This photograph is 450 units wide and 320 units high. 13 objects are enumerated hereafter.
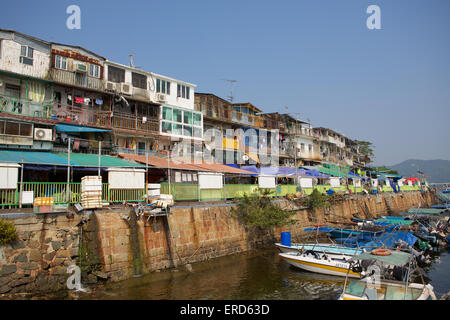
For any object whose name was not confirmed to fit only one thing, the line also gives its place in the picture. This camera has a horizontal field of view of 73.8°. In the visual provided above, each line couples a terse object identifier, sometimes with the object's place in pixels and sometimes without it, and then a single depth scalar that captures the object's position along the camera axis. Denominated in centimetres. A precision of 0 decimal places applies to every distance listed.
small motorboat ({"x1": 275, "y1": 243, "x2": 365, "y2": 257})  1836
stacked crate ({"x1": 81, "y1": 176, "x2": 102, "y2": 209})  1465
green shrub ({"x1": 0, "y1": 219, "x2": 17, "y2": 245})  1192
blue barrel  2067
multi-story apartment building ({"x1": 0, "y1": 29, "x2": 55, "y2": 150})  1923
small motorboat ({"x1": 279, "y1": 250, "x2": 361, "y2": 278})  1670
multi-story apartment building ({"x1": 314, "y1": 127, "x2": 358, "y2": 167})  5669
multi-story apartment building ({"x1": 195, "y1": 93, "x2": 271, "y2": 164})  3512
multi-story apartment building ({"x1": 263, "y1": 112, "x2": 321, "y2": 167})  4634
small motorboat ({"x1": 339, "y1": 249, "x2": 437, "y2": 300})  1078
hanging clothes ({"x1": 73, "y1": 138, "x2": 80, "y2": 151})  2159
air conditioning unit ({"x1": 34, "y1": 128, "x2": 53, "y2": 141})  1994
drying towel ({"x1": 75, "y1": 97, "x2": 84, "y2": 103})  2325
